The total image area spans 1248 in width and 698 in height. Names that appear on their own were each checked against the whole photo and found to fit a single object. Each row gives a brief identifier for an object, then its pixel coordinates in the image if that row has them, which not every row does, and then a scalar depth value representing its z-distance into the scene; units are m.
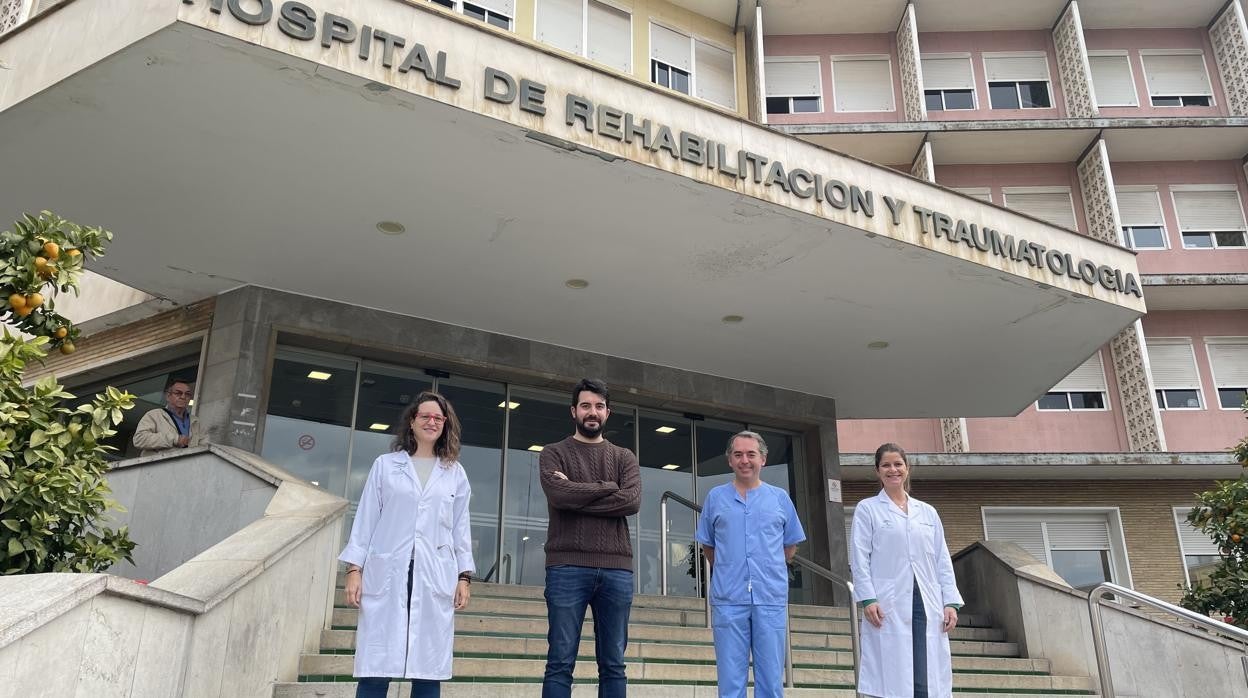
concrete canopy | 6.25
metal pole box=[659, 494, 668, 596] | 9.03
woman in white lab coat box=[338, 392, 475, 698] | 3.88
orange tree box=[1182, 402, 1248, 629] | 9.28
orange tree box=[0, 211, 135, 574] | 4.25
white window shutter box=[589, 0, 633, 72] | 14.24
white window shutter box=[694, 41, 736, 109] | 15.67
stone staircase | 5.41
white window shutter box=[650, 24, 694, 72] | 15.11
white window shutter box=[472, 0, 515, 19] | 13.36
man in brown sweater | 4.13
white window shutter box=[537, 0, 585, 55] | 13.75
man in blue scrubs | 4.47
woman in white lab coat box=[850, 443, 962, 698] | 4.68
